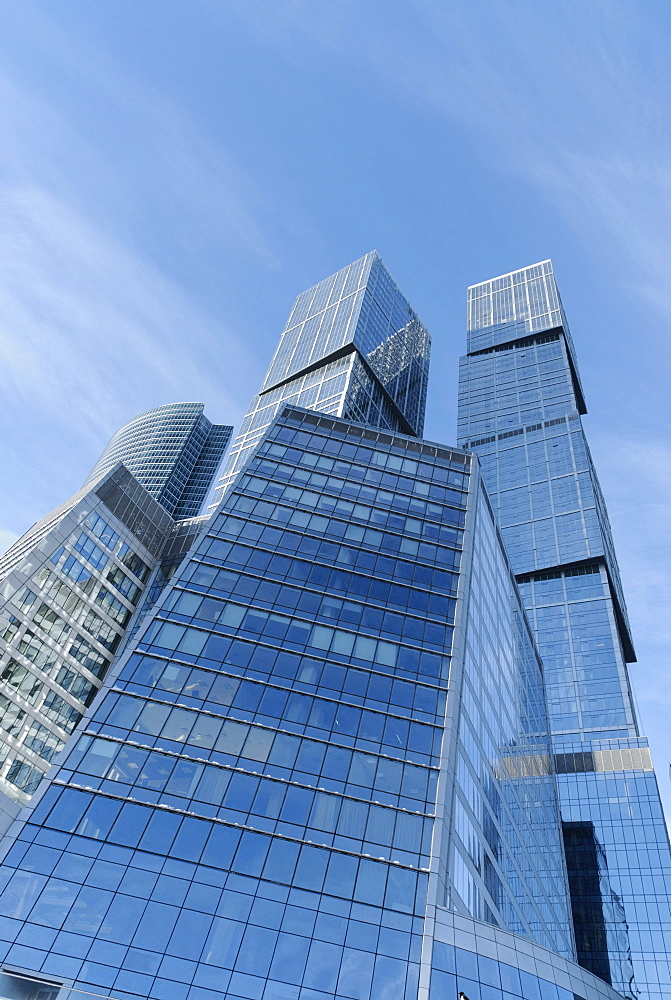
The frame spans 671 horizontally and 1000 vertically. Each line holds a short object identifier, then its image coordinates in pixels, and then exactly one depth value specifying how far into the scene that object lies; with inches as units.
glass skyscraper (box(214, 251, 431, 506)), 6309.1
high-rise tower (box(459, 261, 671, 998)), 3939.5
